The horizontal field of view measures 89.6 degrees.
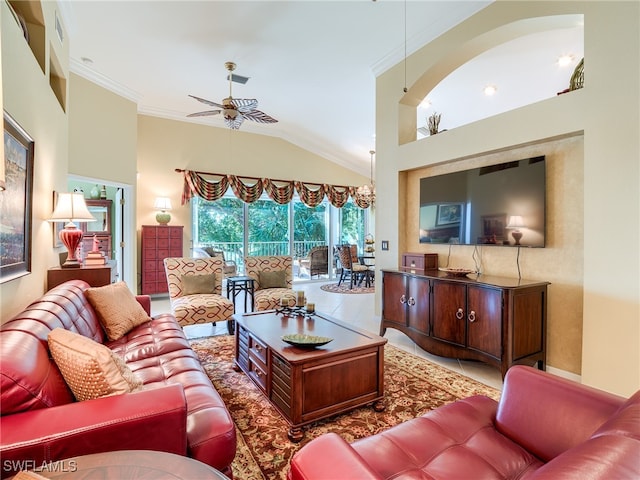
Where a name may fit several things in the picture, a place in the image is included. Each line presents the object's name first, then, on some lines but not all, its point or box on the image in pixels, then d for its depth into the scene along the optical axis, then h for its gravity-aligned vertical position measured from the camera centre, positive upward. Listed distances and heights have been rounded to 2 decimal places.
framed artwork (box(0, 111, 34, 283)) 1.78 +0.21
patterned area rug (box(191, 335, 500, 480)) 1.80 -1.19
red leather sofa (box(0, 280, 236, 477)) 1.03 -0.63
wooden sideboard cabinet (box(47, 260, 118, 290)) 2.74 -0.32
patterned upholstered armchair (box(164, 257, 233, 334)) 3.52 -0.65
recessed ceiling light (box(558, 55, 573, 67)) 3.51 +1.99
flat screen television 2.91 +0.36
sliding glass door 7.02 +0.30
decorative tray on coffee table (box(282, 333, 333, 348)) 2.10 -0.68
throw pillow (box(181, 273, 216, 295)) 3.97 -0.56
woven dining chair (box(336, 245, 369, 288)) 7.32 -0.58
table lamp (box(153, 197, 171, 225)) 6.05 +0.60
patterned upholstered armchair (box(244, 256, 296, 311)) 4.37 -0.49
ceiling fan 4.14 +1.72
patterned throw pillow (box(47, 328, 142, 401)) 1.29 -0.53
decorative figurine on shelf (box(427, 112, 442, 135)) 3.87 +1.39
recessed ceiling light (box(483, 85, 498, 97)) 4.25 +2.01
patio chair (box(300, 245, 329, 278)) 8.16 -0.55
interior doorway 5.53 +0.05
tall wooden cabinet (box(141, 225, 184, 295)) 5.86 -0.26
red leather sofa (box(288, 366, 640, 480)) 0.95 -0.78
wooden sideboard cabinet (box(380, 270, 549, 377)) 2.62 -0.70
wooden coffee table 1.97 -0.88
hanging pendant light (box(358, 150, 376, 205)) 7.55 +1.13
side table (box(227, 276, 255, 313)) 4.41 -0.63
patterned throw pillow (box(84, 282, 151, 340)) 2.48 -0.56
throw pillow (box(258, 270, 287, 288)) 4.52 -0.57
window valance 6.47 +1.13
